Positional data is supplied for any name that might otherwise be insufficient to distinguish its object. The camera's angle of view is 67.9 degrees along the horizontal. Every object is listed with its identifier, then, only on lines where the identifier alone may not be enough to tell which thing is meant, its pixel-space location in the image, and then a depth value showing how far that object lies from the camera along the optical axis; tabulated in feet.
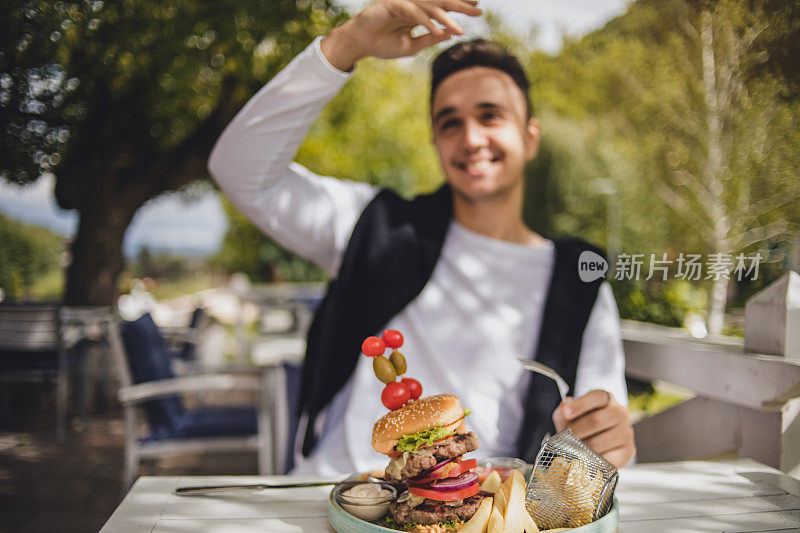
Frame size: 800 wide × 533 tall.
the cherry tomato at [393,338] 3.42
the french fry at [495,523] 3.14
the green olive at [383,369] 3.45
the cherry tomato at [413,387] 3.57
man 5.77
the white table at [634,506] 3.80
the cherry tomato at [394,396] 3.47
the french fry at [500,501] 3.27
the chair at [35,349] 9.39
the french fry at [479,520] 3.12
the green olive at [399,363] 3.53
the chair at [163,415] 10.16
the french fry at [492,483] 3.77
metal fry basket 3.38
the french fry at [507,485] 3.33
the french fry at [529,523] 3.25
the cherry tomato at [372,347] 3.33
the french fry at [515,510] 3.18
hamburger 3.25
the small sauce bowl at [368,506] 3.43
